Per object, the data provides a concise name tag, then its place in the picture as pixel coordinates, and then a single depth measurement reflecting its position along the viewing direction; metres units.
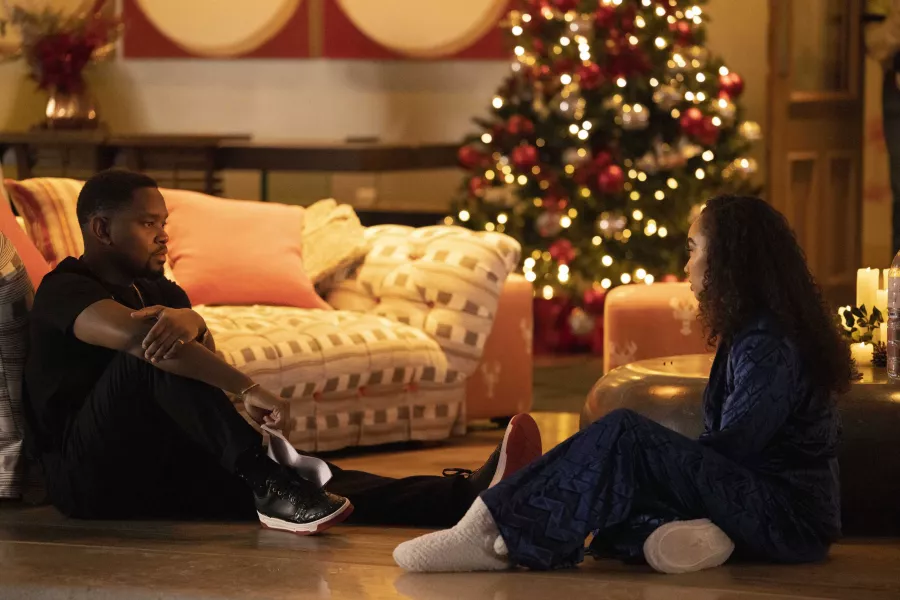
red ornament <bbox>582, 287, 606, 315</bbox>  11.05
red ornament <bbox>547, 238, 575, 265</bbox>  10.90
